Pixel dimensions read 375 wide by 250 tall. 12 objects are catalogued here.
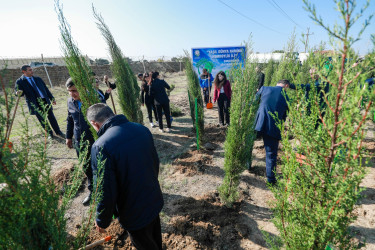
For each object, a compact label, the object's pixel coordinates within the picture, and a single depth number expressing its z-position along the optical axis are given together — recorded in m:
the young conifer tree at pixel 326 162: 1.22
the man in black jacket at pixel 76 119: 3.27
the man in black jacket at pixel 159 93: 6.29
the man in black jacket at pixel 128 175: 1.80
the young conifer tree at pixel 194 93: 6.06
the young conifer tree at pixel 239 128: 3.28
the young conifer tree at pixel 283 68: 6.73
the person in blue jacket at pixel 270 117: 3.39
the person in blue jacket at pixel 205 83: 9.17
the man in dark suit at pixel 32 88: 5.65
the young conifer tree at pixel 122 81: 5.04
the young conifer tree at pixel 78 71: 2.94
